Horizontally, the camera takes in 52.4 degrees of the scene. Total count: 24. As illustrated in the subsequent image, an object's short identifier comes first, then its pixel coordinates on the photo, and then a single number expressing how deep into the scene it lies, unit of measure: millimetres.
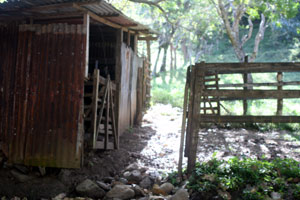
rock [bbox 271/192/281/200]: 4517
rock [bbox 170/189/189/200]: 4801
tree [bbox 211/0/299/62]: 12250
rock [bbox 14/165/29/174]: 5924
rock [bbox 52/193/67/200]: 5250
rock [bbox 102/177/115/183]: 6078
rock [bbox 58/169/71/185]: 5660
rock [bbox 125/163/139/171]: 6565
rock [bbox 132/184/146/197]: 5423
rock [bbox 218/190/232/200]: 4633
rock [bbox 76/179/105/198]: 5402
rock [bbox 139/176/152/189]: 5789
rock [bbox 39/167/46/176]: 5883
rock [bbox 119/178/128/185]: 5965
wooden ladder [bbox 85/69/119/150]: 6457
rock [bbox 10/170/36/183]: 5727
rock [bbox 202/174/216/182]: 4964
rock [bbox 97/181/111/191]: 5662
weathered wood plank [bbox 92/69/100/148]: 6441
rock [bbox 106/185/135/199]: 5305
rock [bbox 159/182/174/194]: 5363
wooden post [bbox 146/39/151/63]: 13200
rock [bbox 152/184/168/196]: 5299
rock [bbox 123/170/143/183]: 6009
